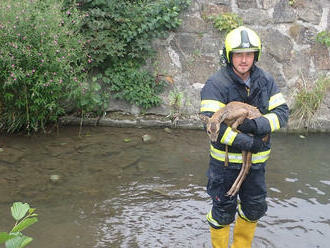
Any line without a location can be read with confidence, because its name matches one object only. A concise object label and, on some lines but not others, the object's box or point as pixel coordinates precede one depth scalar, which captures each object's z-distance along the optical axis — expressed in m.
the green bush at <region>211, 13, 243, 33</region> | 6.58
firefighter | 2.85
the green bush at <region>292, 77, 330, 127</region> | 6.31
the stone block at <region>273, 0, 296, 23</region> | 6.74
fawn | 2.79
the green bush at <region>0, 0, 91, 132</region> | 5.16
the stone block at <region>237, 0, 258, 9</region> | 6.73
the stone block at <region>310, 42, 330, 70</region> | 6.68
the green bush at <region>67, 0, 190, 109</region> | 6.23
